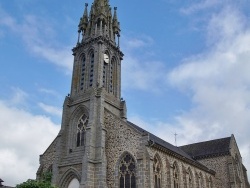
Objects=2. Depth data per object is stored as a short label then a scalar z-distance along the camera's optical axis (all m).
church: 30.97
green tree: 24.64
